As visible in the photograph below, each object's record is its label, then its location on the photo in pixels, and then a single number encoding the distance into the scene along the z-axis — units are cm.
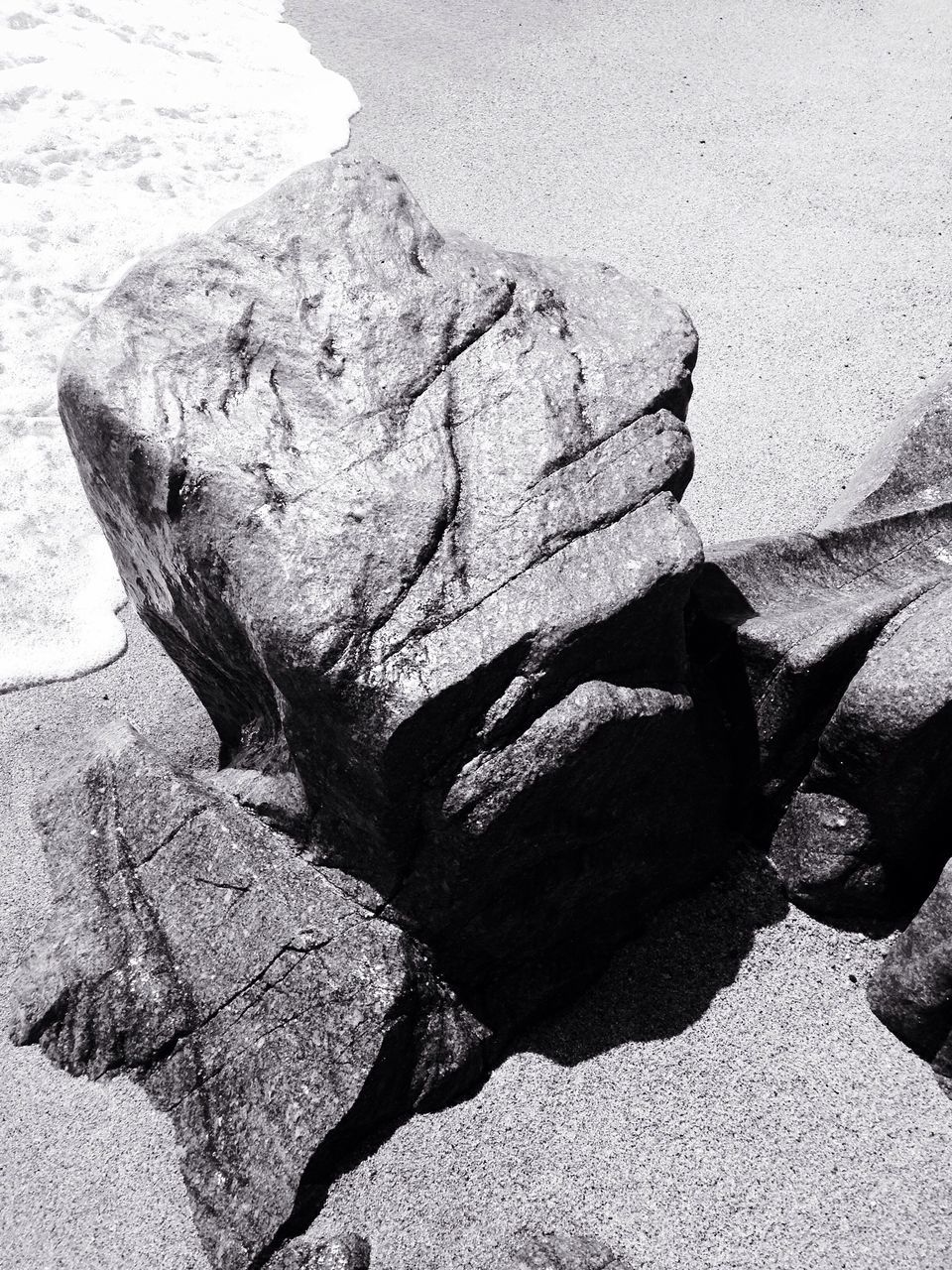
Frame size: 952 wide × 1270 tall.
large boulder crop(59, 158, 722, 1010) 292
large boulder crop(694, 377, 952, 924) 315
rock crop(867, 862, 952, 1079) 301
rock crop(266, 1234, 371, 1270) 278
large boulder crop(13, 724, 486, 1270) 293
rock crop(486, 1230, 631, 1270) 272
